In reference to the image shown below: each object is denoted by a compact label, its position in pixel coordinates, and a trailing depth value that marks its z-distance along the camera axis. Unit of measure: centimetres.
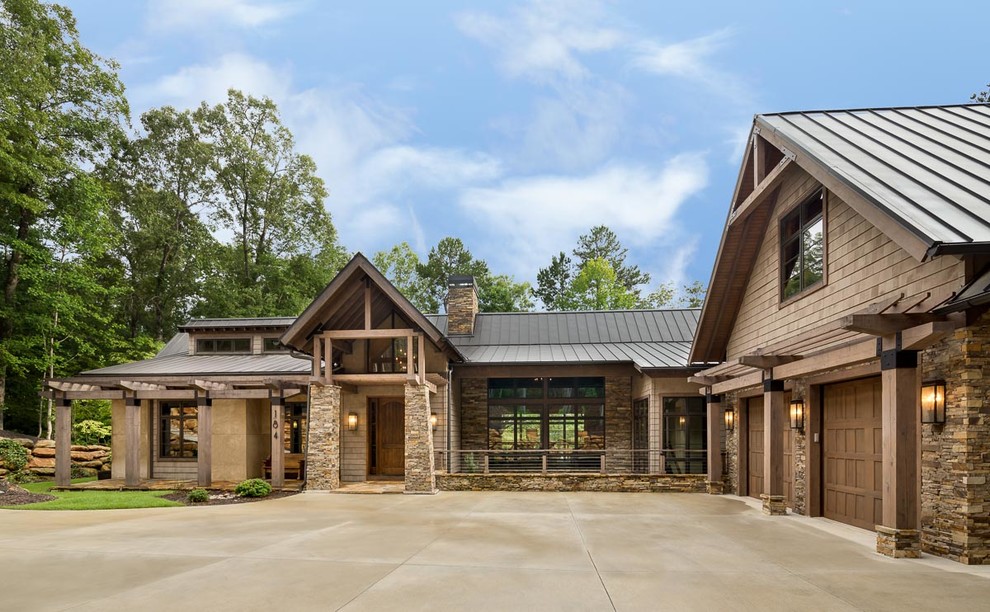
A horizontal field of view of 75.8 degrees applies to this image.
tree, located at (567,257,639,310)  4053
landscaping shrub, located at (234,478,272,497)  1386
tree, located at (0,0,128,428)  2109
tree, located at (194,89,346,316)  3125
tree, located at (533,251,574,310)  4666
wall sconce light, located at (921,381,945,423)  699
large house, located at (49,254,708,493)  1485
